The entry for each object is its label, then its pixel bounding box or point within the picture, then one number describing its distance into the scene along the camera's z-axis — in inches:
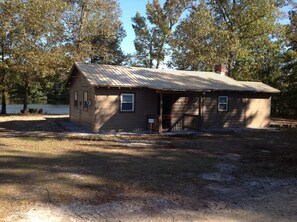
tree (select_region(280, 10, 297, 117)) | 1133.1
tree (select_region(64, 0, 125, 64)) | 1139.9
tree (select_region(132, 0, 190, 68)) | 1437.0
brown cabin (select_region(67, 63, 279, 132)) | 602.9
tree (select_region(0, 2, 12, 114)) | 929.5
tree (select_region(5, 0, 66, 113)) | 949.2
